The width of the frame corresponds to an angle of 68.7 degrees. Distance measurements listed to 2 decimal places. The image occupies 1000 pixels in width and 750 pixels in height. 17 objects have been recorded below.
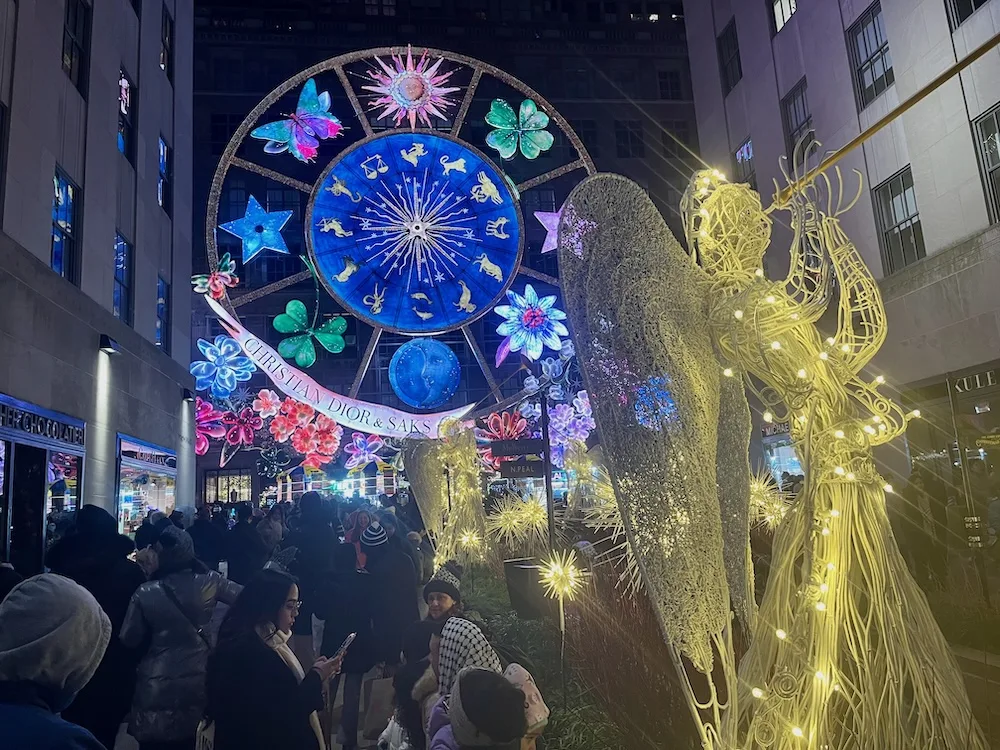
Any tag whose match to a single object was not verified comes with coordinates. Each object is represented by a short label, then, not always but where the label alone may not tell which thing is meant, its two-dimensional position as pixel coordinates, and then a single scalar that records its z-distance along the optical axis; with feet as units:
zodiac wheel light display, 37.32
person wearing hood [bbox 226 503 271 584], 23.04
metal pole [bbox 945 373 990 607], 21.38
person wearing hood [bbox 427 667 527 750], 7.93
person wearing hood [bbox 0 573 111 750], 5.74
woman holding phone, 8.98
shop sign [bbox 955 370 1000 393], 29.24
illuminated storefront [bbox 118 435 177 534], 34.45
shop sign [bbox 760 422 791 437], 53.06
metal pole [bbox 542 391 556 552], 21.94
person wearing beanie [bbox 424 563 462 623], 13.33
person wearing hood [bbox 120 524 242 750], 11.54
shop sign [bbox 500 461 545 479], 25.13
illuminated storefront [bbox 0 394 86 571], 23.00
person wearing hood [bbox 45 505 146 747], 12.05
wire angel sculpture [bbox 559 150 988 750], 8.88
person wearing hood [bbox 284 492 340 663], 16.46
